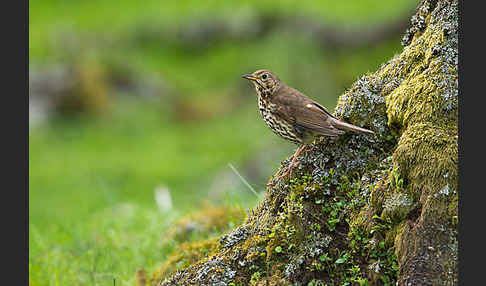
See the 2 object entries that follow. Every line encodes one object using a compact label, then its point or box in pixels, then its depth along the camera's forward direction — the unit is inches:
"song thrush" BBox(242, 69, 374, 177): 366.8
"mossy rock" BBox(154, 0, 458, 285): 309.6
